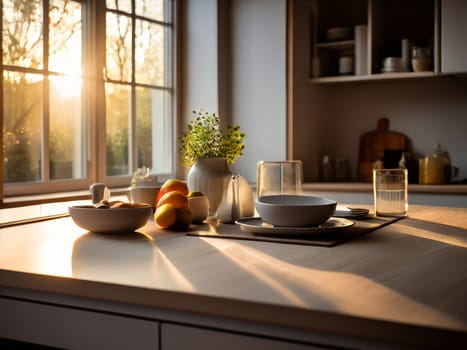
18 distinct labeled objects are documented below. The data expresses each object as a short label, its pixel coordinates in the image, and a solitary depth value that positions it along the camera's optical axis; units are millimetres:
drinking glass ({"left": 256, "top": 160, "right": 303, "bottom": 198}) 1565
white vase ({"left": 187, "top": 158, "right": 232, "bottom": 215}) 1776
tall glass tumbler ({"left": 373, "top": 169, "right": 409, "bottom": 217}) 1668
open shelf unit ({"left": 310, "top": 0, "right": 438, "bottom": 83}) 3633
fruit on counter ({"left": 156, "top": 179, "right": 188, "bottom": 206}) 1682
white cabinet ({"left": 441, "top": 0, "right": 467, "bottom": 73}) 3316
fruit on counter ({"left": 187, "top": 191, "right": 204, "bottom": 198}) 1607
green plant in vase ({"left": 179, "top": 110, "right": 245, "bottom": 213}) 1778
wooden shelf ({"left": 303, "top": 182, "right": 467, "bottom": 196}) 3169
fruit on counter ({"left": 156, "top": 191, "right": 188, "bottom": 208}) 1478
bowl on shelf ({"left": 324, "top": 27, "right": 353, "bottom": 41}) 3859
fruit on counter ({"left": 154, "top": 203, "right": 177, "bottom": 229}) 1436
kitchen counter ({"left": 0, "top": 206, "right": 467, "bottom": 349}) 718
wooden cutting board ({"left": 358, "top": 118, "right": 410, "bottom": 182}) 3916
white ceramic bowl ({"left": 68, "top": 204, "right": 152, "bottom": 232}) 1348
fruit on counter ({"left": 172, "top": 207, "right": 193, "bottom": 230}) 1448
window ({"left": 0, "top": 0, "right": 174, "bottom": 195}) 2791
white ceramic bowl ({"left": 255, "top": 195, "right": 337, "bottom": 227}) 1297
